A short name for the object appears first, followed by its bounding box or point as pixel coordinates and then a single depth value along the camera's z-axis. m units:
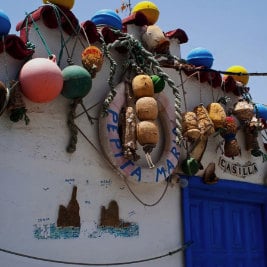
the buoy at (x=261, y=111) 7.38
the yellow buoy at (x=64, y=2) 5.13
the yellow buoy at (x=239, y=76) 7.22
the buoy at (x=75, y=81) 4.70
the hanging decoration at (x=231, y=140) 6.48
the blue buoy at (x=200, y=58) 6.59
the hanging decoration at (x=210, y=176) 6.29
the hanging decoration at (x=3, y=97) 4.22
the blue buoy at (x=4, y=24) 4.50
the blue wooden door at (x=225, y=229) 6.19
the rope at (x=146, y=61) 5.59
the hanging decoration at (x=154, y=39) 5.91
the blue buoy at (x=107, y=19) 5.60
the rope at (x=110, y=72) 5.23
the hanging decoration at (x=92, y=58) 4.98
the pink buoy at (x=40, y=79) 4.45
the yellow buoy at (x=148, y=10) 6.14
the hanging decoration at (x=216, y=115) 6.29
